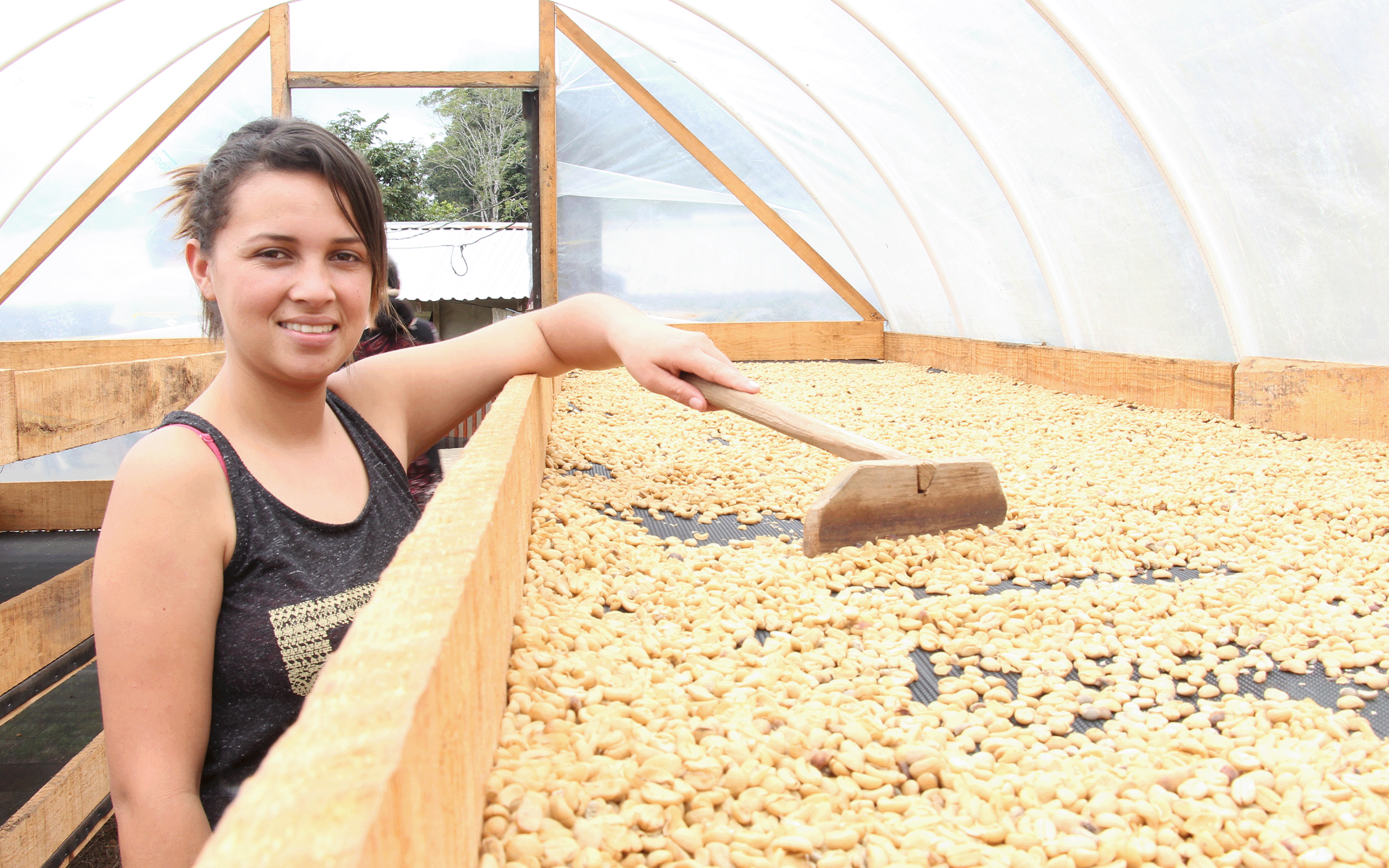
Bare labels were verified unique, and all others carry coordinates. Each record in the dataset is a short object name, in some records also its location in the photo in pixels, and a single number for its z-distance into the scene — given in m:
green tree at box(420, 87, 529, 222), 22.97
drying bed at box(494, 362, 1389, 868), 0.82
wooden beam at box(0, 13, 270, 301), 6.19
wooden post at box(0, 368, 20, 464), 1.92
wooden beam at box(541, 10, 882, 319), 7.18
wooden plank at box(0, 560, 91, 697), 2.69
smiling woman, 0.99
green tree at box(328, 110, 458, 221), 21.48
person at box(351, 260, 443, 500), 2.95
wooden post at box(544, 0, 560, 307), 7.14
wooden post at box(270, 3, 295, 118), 6.89
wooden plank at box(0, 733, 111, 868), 2.35
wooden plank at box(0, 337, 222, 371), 5.60
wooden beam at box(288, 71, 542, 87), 7.04
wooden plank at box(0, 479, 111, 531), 4.69
